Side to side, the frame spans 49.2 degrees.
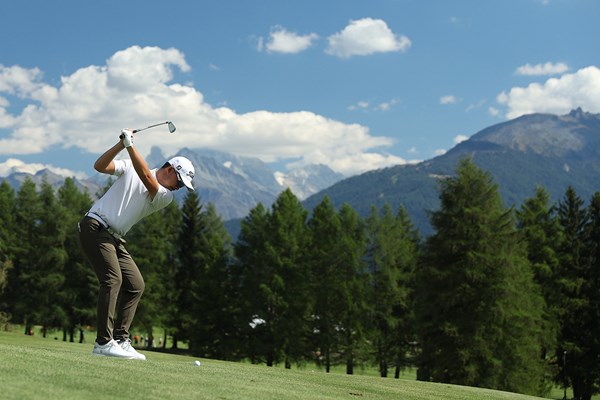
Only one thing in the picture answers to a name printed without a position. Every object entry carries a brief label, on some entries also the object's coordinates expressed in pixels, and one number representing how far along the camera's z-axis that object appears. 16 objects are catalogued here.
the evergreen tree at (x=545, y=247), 45.69
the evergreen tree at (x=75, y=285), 60.59
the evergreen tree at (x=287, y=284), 50.19
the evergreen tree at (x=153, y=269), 59.66
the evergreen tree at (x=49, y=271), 60.31
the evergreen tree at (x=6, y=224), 61.91
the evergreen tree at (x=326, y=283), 52.16
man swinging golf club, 9.38
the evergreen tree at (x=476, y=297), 36.53
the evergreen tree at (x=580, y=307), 45.06
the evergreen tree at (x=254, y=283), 51.12
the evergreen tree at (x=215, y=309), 54.06
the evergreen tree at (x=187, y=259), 61.94
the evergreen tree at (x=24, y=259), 61.06
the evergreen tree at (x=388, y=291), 52.66
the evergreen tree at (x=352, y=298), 51.03
